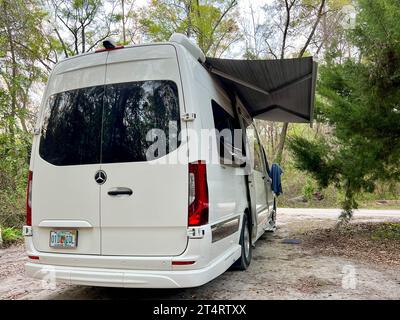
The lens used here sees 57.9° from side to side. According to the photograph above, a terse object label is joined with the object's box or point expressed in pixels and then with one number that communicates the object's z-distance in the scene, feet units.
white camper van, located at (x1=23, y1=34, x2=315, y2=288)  9.91
